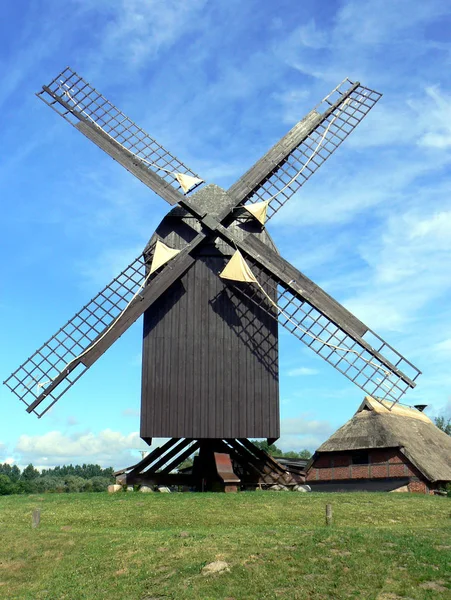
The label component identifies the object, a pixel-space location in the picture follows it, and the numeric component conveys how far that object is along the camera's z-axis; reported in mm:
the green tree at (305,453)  66062
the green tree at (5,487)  54219
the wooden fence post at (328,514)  15016
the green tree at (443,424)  52406
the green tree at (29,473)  103562
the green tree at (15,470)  119600
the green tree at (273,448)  63694
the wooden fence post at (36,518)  15734
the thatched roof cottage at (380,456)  26078
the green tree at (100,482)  60250
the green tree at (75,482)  64250
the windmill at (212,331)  19406
